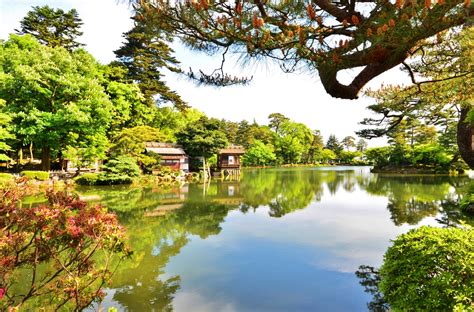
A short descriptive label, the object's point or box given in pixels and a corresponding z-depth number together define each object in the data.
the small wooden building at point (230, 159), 28.48
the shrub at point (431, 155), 27.67
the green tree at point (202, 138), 25.00
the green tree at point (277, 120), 52.38
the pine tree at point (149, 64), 24.09
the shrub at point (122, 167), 17.55
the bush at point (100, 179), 16.78
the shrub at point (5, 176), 12.23
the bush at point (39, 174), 14.67
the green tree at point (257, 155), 44.12
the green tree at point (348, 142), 64.31
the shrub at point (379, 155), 34.44
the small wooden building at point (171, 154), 23.66
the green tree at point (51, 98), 15.02
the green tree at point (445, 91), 4.47
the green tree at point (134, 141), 19.28
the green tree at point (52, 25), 20.66
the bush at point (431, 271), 2.37
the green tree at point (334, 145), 60.62
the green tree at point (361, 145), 67.03
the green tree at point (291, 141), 48.47
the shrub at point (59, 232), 2.36
